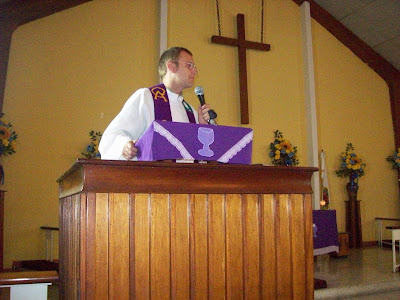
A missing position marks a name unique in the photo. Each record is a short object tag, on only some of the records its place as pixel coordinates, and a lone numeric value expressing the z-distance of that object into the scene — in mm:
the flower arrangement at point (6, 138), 5301
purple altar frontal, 5801
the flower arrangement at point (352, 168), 7758
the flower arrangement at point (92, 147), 6031
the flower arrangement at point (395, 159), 8377
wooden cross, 7156
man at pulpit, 2223
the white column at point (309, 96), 7633
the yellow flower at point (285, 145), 7281
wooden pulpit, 1563
